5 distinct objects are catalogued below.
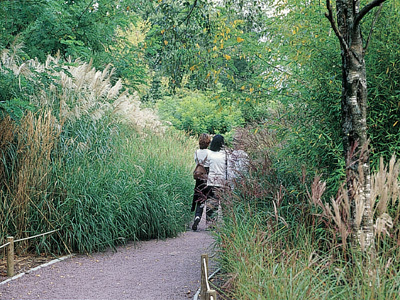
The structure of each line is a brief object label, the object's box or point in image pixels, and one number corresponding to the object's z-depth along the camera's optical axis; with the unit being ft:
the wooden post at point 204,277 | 12.52
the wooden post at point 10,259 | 19.35
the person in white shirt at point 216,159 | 28.62
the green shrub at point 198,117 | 68.18
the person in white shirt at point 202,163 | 29.43
